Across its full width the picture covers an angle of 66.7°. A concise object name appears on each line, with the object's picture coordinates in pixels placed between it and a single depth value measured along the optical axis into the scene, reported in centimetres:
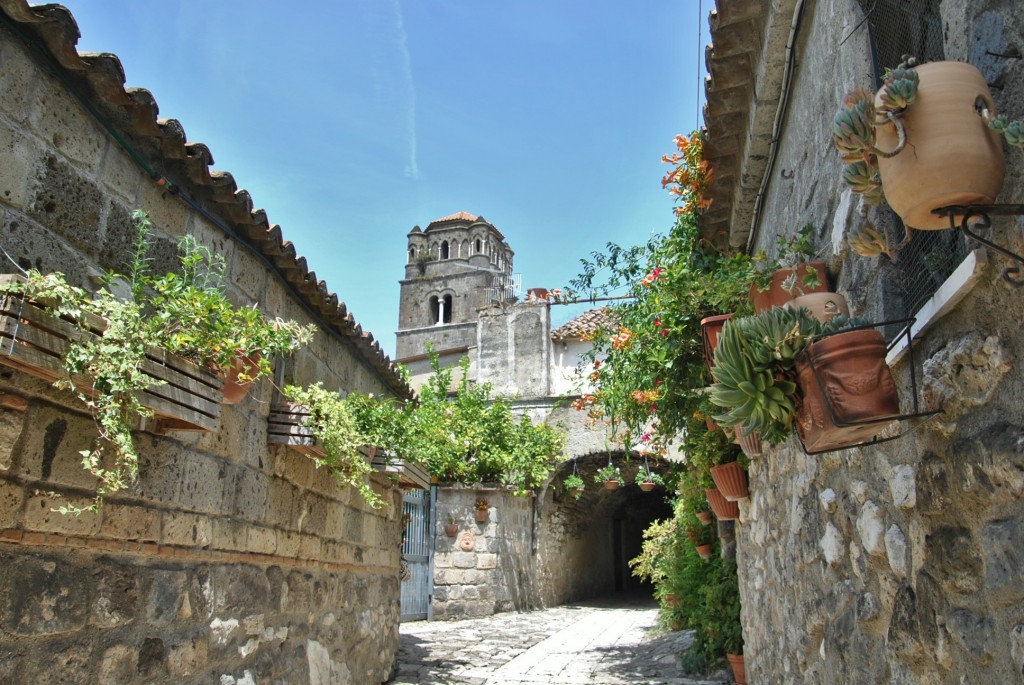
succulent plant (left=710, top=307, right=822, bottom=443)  204
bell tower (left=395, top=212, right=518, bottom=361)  3912
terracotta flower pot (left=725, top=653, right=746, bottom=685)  575
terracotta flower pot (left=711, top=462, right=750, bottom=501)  496
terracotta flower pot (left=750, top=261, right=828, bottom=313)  279
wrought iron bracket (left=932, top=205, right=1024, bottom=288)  150
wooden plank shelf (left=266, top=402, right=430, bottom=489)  430
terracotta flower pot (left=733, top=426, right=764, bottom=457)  391
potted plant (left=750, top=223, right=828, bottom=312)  276
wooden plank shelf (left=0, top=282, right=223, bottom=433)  223
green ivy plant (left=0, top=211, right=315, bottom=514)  245
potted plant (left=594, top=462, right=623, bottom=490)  1187
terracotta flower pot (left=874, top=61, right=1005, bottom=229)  155
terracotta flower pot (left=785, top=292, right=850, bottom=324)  251
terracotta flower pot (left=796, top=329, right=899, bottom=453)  187
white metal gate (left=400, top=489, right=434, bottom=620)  1117
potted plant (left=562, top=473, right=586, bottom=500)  1362
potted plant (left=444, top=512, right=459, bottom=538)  1210
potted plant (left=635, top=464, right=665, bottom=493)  1143
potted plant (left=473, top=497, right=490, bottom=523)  1216
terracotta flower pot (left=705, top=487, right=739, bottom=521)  555
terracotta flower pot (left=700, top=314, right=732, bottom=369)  359
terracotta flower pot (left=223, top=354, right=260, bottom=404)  342
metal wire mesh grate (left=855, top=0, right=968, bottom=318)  207
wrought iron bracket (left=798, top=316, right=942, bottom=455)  180
